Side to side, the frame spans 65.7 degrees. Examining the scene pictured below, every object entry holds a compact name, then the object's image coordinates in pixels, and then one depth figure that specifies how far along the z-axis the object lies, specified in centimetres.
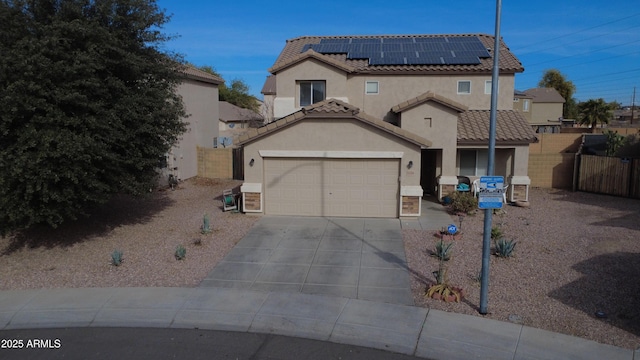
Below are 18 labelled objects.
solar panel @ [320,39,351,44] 2421
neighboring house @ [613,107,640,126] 10391
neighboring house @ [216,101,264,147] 5319
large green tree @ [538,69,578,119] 8012
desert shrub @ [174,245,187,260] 1169
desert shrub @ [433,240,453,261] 1105
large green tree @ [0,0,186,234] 1052
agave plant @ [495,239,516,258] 1150
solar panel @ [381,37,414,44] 2397
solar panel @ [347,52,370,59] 2197
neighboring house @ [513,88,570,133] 6494
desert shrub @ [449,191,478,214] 1652
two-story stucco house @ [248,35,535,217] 1611
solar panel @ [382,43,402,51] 2294
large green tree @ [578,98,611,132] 5653
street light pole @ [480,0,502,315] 814
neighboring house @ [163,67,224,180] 2398
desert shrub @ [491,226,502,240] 1319
